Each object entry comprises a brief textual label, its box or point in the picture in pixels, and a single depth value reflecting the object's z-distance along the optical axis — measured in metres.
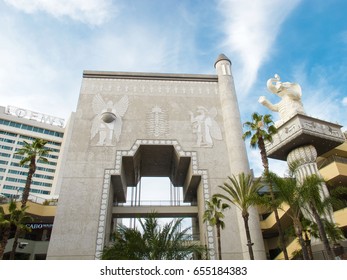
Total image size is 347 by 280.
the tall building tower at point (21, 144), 78.62
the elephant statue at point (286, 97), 28.27
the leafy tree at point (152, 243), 11.75
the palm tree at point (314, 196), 15.81
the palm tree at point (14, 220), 20.03
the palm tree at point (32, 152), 22.85
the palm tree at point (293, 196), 16.34
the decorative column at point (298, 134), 26.09
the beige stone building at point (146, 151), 23.45
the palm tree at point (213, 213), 21.19
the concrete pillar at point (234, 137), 23.56
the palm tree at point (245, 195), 18.33
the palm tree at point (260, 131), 21.43
